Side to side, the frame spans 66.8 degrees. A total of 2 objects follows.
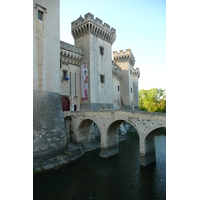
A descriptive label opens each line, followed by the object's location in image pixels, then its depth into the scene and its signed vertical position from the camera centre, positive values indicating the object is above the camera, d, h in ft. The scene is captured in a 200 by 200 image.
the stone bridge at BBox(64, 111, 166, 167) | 37.51 -6.79
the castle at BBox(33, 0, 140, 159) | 40.68 +12.53
